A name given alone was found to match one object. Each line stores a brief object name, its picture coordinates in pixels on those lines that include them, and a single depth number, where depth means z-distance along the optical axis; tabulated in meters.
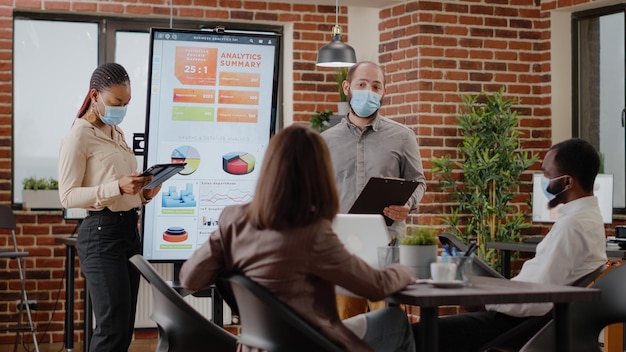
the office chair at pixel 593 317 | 3.23
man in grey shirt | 4.34
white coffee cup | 2.81
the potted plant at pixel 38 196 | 7.18
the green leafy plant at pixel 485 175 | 6.74
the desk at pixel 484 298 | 2.61
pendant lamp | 6.75
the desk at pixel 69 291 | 6.53
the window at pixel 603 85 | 7.07
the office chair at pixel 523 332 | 3.27
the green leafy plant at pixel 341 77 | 7.63
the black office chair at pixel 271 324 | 2.55
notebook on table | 3.20
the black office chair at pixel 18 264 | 6.51
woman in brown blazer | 2.57
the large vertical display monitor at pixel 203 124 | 4.55
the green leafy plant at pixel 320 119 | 7.35
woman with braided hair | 3.90
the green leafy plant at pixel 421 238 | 2.98
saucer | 2.80
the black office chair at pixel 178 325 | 2.95
